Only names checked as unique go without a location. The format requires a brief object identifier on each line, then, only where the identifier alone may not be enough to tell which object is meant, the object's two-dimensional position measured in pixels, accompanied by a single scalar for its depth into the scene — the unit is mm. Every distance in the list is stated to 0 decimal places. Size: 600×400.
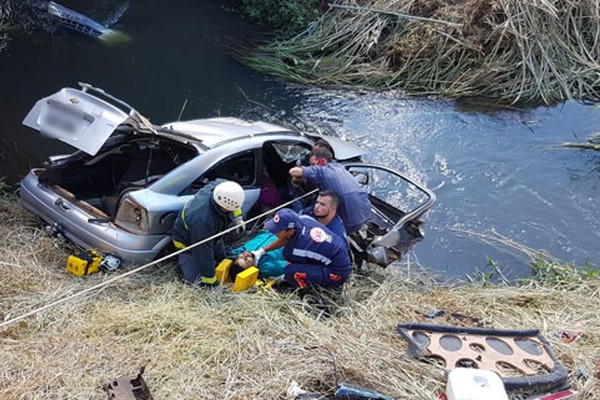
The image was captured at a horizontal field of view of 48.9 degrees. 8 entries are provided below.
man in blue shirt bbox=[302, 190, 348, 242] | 6488
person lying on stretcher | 6387
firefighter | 5996
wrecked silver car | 6230
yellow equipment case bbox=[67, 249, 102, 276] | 6219
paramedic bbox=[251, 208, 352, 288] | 6176
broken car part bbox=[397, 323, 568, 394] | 5020
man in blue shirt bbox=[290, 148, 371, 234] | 6961
